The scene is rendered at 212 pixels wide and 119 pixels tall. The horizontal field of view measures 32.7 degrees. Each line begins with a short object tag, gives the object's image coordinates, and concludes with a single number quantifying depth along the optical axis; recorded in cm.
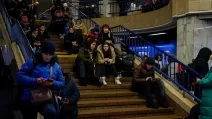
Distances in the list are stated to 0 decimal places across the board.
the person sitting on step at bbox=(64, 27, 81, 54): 1076
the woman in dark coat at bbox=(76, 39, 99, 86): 871
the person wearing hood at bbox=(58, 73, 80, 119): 573
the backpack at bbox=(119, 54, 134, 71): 989
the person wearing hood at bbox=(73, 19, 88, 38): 1196
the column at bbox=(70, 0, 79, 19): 1958
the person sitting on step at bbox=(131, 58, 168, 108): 832
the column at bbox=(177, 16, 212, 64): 1307
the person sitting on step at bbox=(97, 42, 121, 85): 896
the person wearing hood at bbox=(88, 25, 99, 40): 1040
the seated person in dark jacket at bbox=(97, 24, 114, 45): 1032
